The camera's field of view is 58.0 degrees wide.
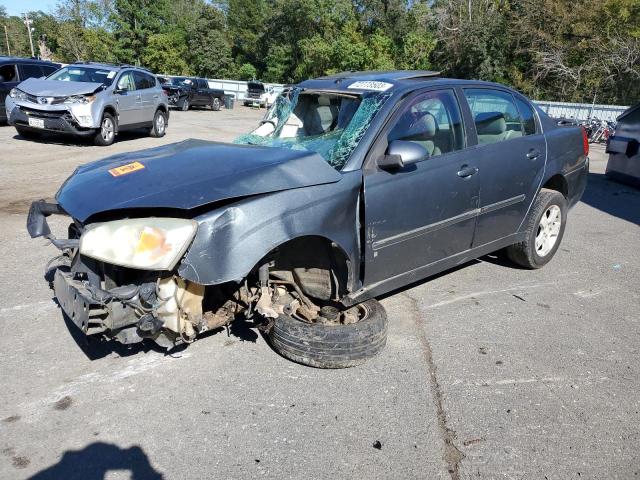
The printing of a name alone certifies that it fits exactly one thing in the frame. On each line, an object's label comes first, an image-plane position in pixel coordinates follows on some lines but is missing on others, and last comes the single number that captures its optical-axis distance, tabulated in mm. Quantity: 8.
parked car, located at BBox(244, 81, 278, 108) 33638
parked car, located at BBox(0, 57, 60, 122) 14531
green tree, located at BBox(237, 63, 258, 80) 50938
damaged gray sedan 3064
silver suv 11758
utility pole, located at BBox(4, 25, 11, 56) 80250
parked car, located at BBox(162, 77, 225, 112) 26156
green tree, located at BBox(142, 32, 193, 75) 51844
